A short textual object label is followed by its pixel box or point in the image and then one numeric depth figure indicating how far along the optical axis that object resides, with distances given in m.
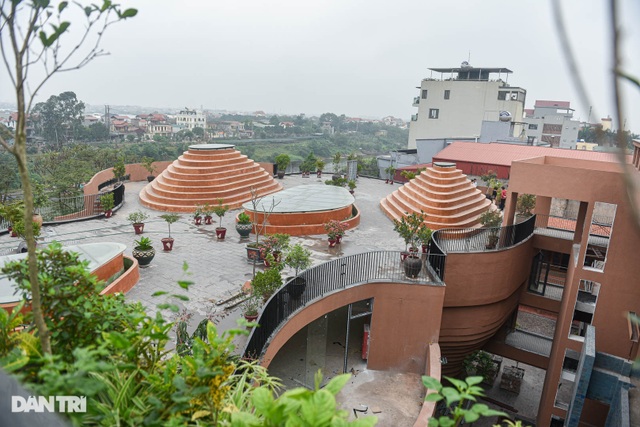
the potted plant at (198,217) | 17.03
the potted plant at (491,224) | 12.46
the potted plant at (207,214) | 16.95
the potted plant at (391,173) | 28.62
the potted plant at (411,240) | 10.62
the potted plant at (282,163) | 27.66
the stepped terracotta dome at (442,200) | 17.72
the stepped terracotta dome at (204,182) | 19.70
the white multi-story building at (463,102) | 47.91
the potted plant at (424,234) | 12.38
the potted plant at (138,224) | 15.30
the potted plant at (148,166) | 25.62
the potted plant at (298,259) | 10.43
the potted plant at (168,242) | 13.65
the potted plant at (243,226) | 15.26
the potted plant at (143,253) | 11.95
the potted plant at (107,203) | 17.22
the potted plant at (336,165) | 27.97
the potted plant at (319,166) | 29.39
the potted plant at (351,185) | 23.43
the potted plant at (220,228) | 15.20
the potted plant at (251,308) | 8.80
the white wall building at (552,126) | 62.22
